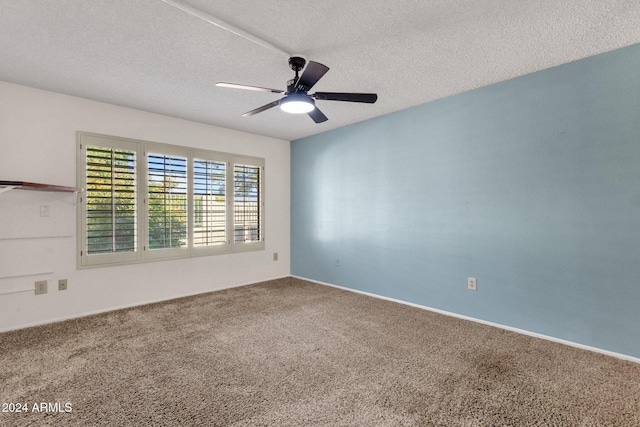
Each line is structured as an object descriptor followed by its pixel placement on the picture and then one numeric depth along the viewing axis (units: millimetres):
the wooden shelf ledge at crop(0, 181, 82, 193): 2423
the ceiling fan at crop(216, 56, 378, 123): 2197
